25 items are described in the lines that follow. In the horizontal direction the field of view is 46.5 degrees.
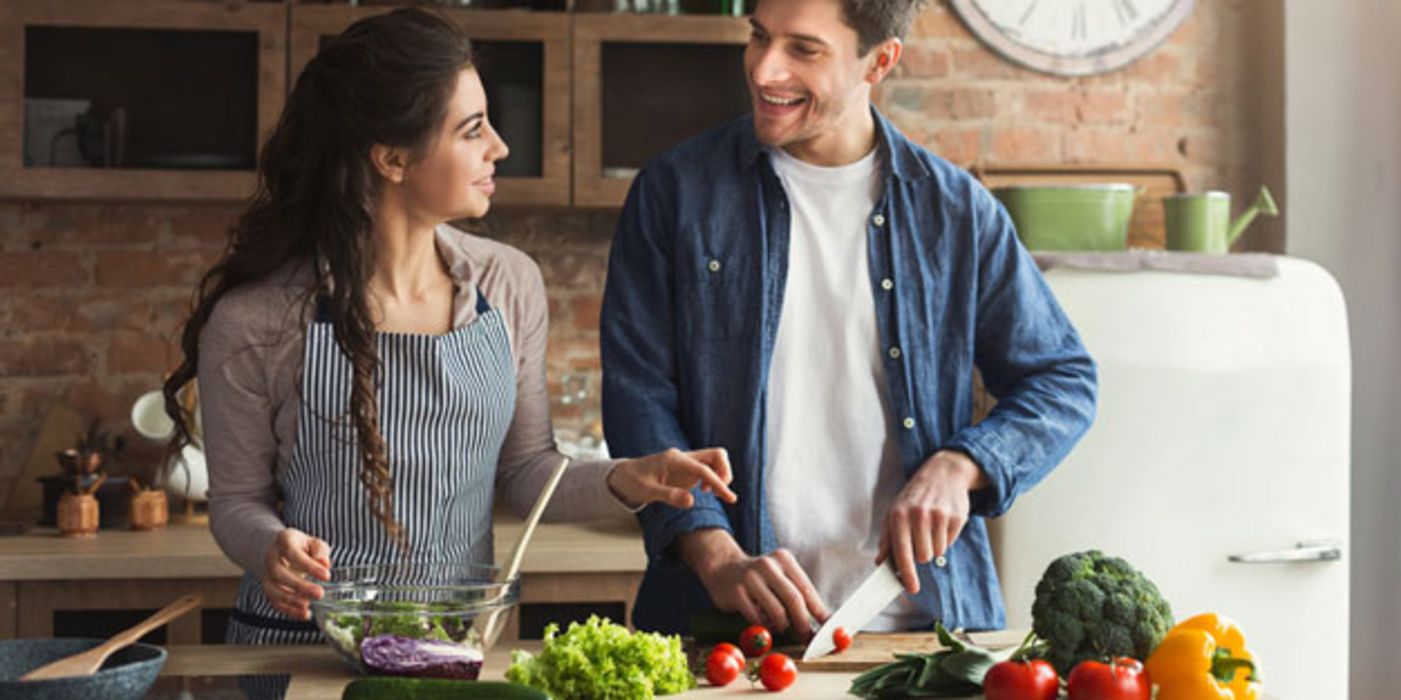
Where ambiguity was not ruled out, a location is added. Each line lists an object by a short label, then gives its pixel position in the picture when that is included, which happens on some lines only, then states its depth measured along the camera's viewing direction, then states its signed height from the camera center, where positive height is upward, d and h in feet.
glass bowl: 5.55 -0.93
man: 6.85 +0.11
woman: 6.73 +0.05
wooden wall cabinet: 11.32 +1.93
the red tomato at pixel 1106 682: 5.22 -1.04
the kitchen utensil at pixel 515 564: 5.75 -0.75
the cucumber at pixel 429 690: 5.04 -1.05
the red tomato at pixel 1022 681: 5.29 -1.06
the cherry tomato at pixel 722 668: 5.73 -1.10
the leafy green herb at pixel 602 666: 5.36 -1.03
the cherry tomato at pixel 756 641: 6.07 -1.06
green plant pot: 10.85 +0.95
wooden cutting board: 6.12 -1.14
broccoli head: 5.57 -0.89
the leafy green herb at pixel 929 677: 5.55 -1.09
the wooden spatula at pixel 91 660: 5.19 -1.00
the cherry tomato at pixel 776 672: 5.65 -1.10
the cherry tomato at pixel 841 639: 6.22 -1.08
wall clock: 12.64 +2.58
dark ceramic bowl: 5.02 -1.03
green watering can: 11.12 +0.95
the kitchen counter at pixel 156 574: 9.95 -1.37
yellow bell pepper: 5.31 -1.01
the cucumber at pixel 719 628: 6.32 -1.06
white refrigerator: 10.38 -0.62
